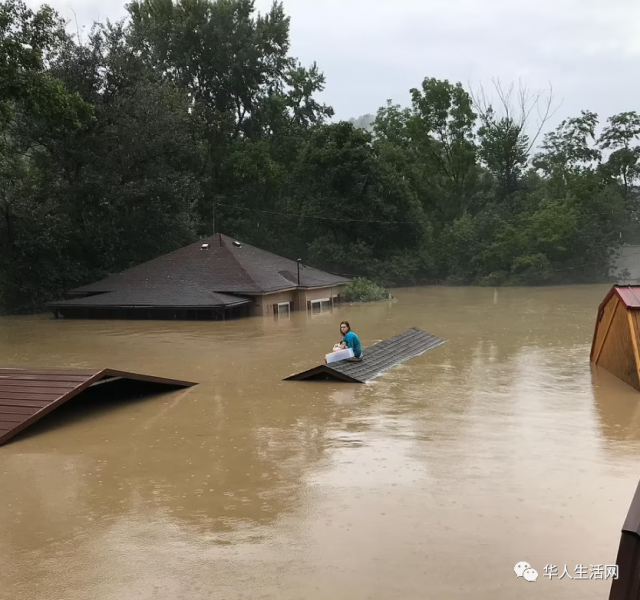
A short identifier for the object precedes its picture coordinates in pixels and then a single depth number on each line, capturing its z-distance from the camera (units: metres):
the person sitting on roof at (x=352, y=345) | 18.11
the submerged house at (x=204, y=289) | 32.97
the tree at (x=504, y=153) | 68.44
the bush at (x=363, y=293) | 44.28
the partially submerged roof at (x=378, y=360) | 16.98
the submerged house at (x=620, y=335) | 16.02
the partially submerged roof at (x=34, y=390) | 12.14
